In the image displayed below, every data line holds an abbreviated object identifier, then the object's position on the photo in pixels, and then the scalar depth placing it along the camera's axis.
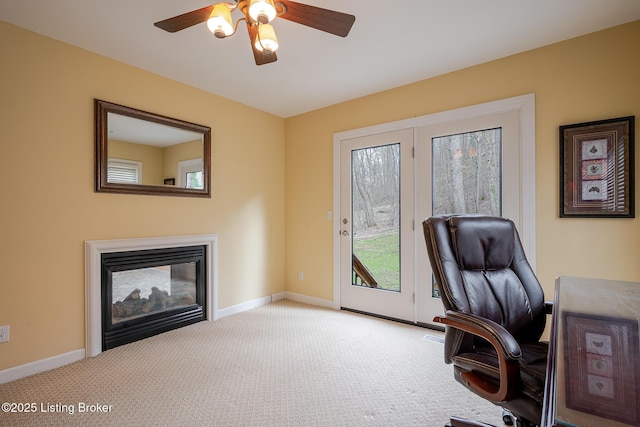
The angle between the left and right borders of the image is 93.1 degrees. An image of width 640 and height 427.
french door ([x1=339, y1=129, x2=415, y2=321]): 3.21
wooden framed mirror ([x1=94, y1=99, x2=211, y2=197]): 2.56
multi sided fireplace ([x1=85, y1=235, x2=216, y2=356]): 2.50
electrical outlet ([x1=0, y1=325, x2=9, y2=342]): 2.09
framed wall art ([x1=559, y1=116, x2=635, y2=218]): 2.12
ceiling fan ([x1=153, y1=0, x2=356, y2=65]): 1.48
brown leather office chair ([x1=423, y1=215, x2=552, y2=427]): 1.17
